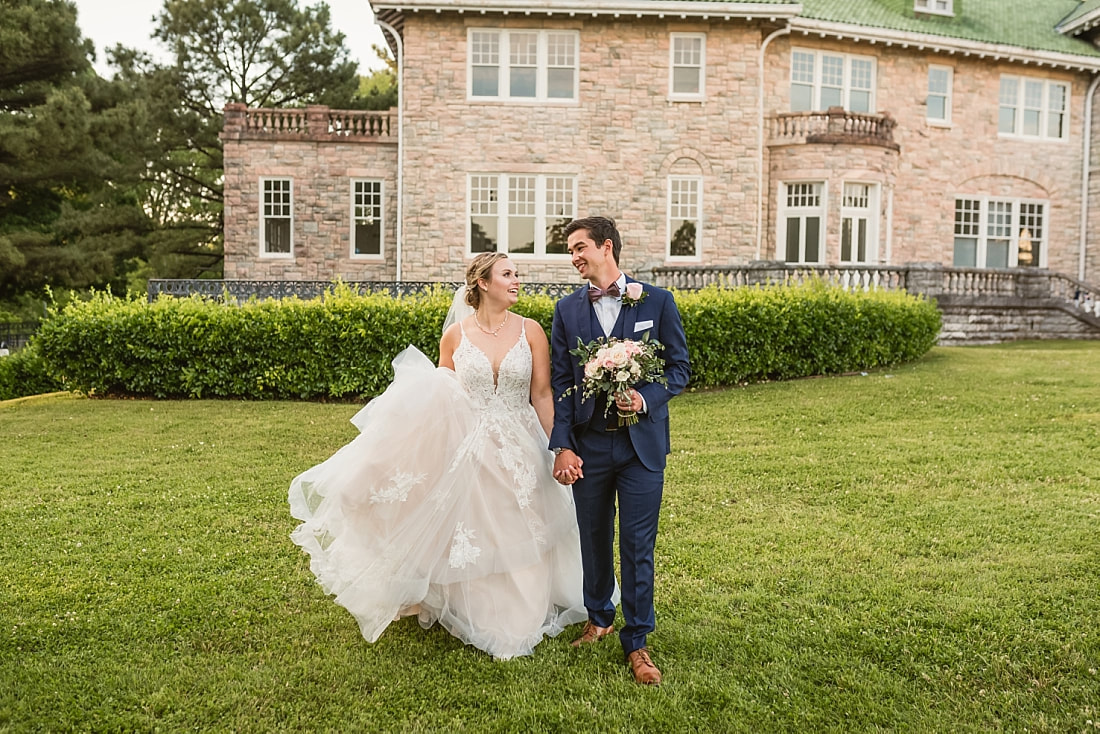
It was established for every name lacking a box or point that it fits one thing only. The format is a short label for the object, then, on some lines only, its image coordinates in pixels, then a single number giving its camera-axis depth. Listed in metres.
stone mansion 22.03
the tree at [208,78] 32.91
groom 4.45
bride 4.73
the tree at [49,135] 24.89
